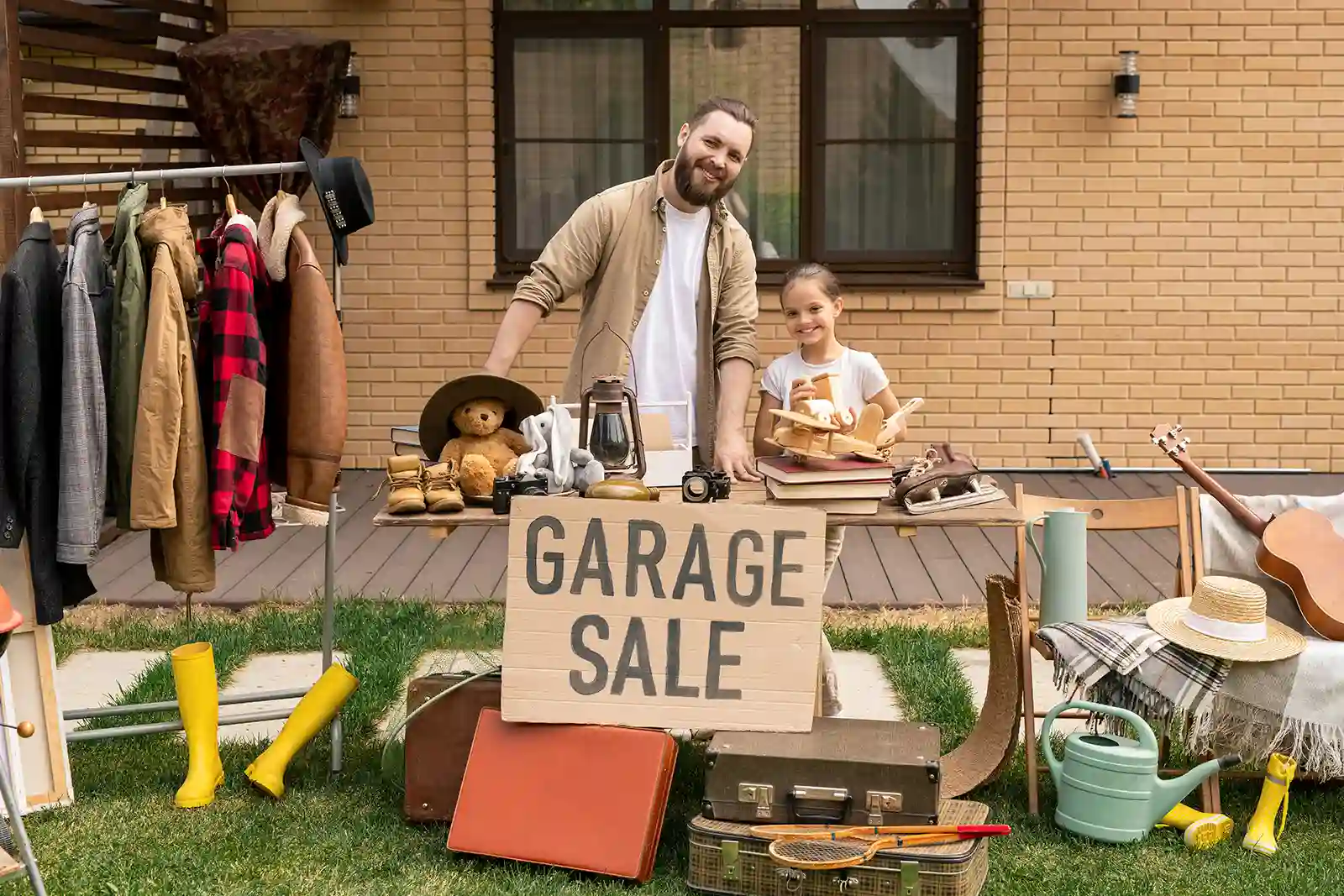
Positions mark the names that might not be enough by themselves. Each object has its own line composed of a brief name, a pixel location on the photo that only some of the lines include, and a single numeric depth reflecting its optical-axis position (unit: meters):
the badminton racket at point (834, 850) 3.51
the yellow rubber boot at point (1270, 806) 3.85
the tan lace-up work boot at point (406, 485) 3.74
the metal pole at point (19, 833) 3.31
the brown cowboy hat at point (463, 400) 4.02
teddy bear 3.91
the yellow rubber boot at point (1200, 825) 3.88
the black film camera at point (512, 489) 3.81
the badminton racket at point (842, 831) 3.57
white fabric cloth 3.86
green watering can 3.85
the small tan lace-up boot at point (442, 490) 3.78
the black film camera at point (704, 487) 3.84
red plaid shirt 3.98
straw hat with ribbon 3.89
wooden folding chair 4.17
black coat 3.84
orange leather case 3.68
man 4.54
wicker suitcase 3.50
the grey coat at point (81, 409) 3.86
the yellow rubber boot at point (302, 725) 4.18
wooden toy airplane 3.78
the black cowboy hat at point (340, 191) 4.01
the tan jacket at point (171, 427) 3.93
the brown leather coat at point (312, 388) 4.09
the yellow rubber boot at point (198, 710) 4.20
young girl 4.44
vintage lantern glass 3.86
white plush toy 3.83
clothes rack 4.03
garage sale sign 3.70
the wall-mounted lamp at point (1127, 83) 7.82
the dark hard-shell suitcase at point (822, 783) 3.62
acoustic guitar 4.08
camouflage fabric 7.34
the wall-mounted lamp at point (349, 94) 7.98
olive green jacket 3.95
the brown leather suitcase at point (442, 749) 3.97
